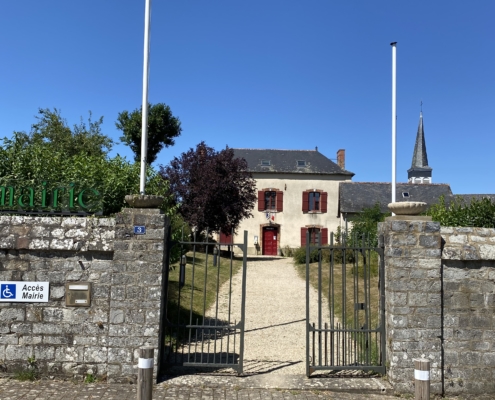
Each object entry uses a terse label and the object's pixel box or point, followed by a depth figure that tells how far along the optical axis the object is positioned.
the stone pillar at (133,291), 5.22
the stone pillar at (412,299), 5.19
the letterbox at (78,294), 5.32
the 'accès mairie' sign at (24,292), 5.32
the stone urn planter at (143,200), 5.32
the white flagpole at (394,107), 6.27
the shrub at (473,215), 9.69
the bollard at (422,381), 3.48
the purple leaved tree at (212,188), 22.55
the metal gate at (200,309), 5.52
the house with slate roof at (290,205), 29.00
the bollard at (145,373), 3.68
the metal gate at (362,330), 5.42
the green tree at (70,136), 20.94
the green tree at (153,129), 25.11
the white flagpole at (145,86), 5.63
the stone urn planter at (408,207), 5.36
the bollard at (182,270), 5.41
